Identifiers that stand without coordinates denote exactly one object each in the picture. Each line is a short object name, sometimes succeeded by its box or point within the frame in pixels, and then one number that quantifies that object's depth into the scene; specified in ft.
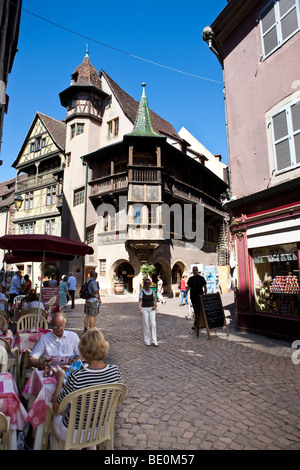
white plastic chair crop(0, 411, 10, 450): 6.42
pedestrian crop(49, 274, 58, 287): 37.37
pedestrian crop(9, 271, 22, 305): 37.31
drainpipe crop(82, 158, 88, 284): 68.38
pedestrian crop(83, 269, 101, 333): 24.66
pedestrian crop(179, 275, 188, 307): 49.90
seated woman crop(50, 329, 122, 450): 7.22
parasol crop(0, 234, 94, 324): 16.74
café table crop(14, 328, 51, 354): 13.55
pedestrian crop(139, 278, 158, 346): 22.08
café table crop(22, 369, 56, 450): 7.75
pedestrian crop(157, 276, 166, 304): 52.95
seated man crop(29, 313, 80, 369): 10.80
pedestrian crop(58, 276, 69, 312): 37.12
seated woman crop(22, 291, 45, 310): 20.88
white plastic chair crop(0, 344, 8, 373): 10.26
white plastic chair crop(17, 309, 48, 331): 17.21
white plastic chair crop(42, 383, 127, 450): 6.86
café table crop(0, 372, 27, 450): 7.36
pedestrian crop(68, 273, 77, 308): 44.55
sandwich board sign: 24.54
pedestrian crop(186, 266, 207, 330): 26.62
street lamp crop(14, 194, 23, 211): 41.81
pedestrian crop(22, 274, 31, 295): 36.23
